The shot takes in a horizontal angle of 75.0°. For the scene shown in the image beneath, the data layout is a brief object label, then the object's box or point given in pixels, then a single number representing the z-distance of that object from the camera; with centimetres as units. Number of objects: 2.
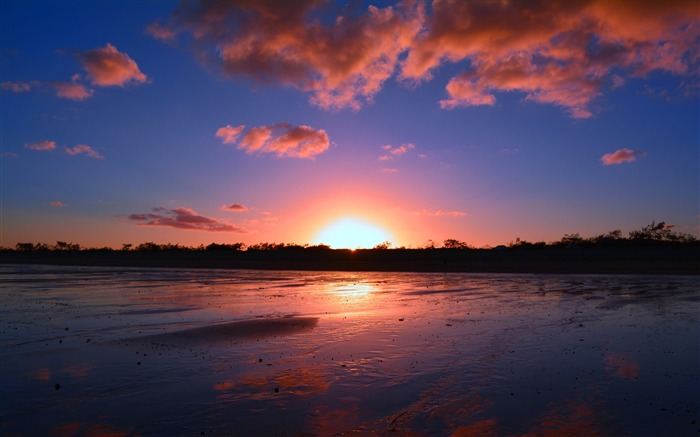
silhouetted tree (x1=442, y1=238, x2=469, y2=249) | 6619
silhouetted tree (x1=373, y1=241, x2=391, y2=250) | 7009
